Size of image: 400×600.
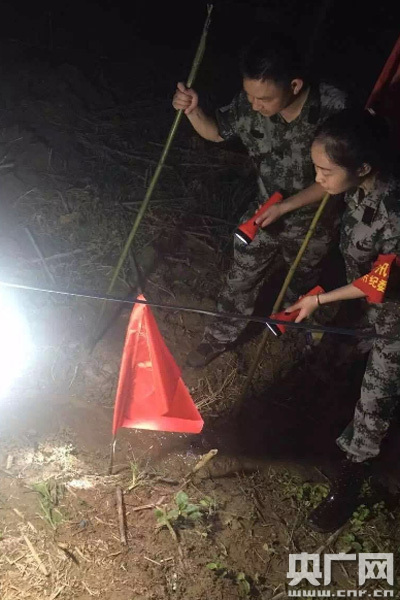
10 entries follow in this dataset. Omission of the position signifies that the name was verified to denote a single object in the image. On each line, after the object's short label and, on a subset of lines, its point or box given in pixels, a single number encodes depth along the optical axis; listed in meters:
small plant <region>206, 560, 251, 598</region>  3.52
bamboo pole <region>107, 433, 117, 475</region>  3.83
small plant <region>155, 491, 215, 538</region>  3.73
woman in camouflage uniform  3.07
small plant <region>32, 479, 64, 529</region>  3.61
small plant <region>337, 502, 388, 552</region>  3.96
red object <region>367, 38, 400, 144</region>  3.72
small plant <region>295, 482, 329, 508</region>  4.16
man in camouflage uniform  3.52
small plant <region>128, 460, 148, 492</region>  3.93
